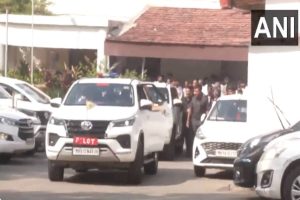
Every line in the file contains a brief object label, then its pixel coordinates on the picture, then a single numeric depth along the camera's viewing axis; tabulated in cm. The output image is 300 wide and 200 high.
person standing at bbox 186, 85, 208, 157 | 2414
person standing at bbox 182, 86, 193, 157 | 2462
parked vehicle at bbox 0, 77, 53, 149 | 2345
